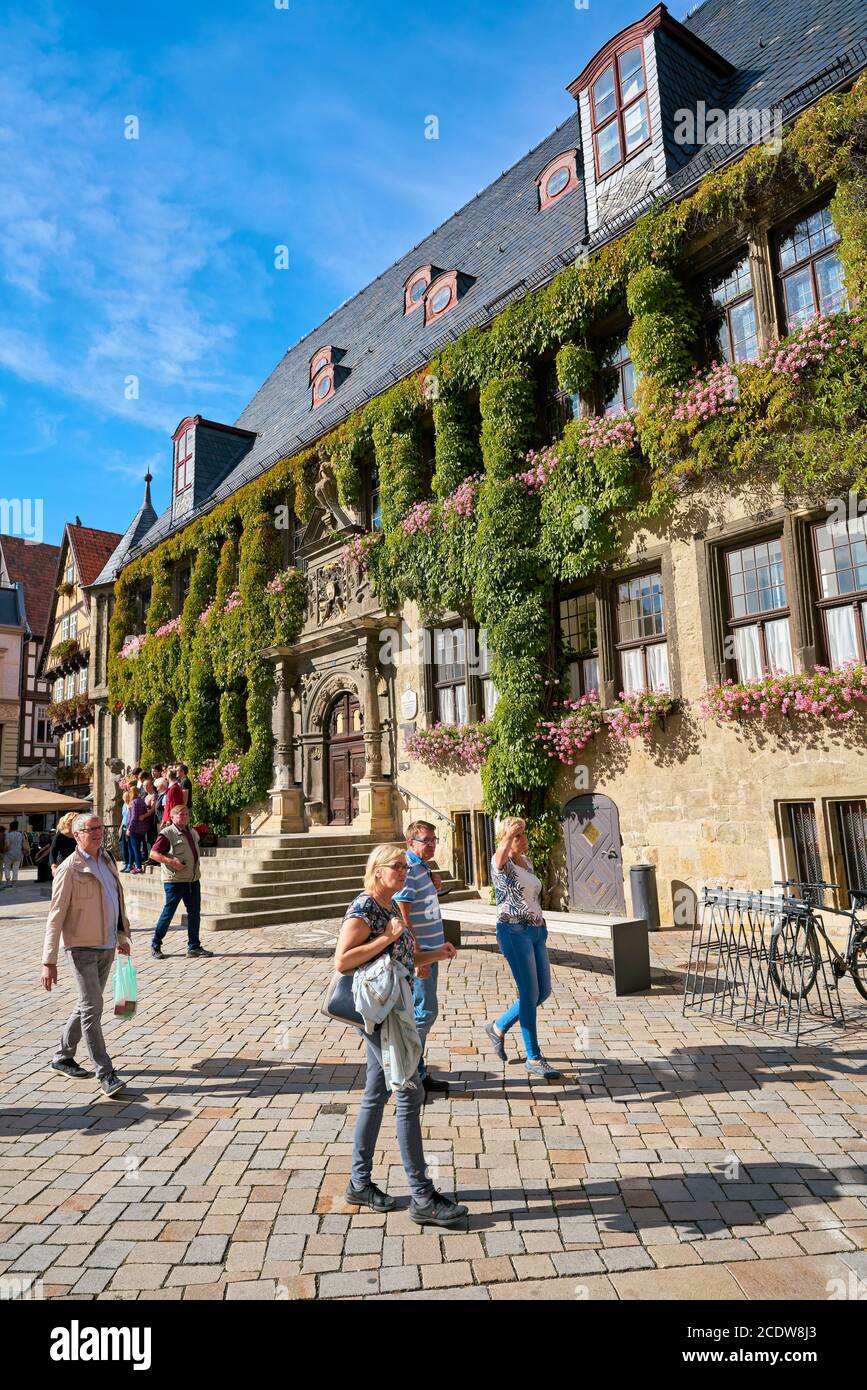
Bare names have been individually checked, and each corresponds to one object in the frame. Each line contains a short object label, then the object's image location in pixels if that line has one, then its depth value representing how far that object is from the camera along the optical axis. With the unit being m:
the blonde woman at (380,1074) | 3.66
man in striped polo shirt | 5.27
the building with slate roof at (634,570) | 10.43
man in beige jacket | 5.47
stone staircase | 12.67
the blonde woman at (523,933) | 5.59
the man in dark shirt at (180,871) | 9.91
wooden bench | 7.79
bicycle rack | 6.59
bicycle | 6.53
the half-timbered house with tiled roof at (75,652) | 33.66
